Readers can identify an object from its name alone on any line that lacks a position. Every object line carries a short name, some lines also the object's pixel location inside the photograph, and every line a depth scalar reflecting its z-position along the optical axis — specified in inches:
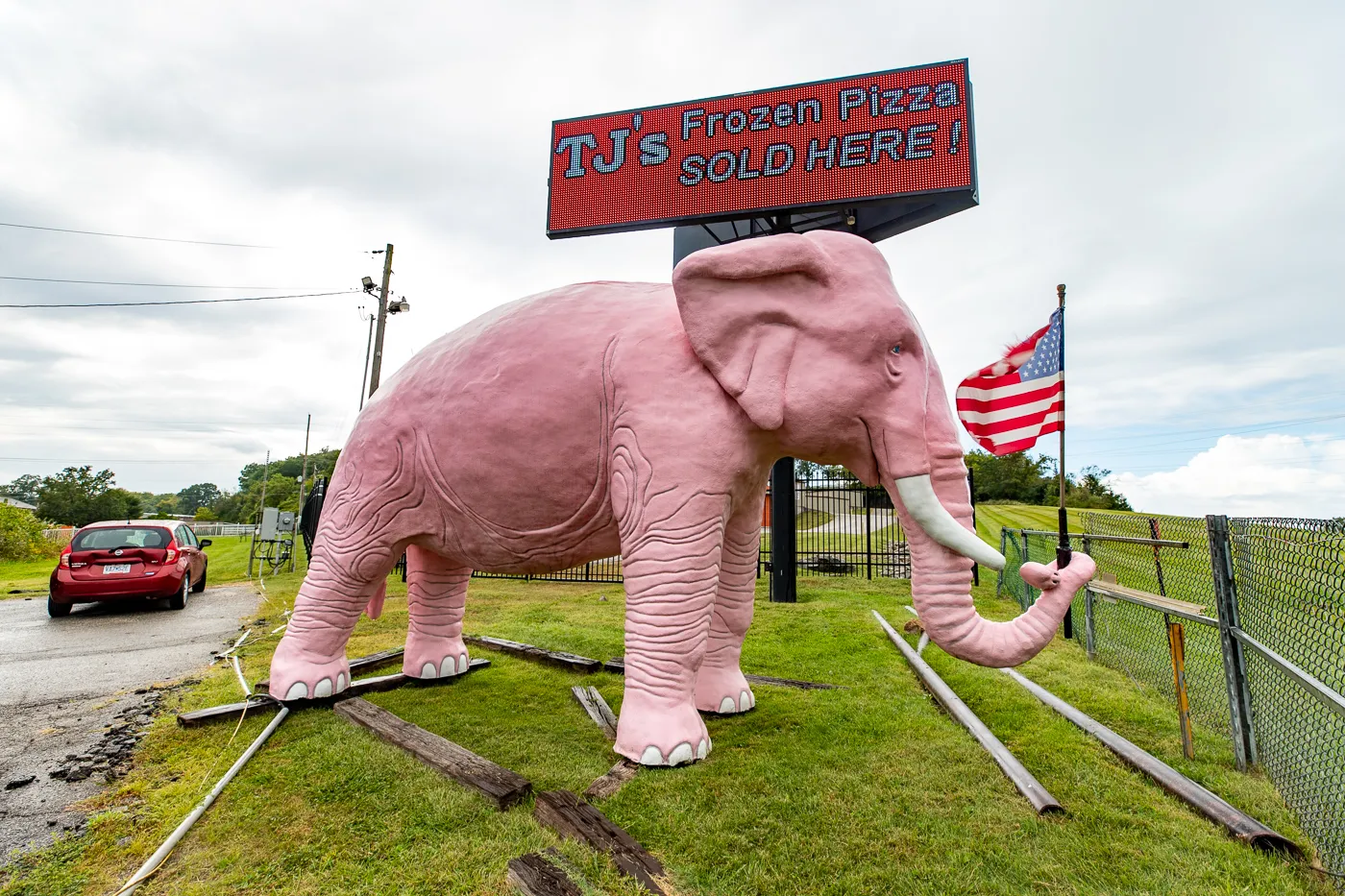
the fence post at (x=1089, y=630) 232.2
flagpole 116.9
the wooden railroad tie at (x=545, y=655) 194.1
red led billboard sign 277.3
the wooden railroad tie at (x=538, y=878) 76.9
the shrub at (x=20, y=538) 666.2
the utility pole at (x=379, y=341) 498.9
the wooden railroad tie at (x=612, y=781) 105.4
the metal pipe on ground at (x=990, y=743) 101.7
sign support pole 344.8
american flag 180.1
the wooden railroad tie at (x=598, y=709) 142.1
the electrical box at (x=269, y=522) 521.7
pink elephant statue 116.6
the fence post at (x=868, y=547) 418.3
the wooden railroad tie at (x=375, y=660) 189.1
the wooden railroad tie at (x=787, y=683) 176.6
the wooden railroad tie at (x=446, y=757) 105.4
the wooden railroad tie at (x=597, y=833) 83.6
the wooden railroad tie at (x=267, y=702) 141.1
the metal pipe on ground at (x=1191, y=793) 88.6
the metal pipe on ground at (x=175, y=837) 82.2
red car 307.0
